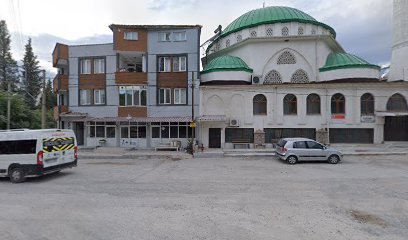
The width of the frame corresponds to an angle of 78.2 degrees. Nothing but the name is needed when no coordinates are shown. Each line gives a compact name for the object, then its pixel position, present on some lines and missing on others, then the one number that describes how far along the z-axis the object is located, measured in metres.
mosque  23.06
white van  11.27
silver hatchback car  16.11
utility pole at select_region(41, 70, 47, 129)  20.06
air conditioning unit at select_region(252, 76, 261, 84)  25.38
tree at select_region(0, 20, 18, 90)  47.75
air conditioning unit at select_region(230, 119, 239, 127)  23.12
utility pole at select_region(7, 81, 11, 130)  23.94
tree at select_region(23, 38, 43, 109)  53.25
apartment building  23.67
